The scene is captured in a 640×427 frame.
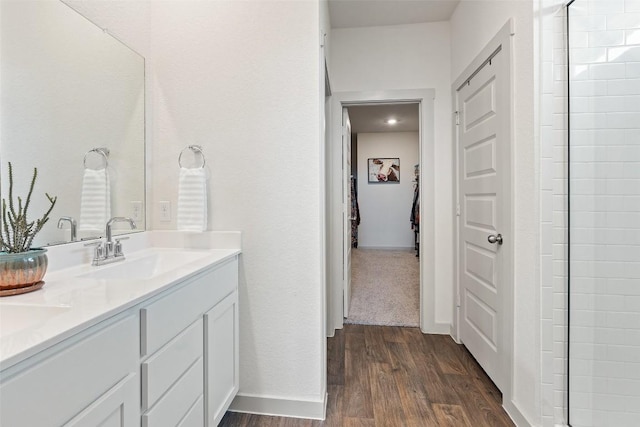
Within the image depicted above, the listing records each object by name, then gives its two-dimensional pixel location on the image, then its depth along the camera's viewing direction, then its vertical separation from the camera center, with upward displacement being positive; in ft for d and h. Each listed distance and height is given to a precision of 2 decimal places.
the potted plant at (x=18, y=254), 2.96 -0.46
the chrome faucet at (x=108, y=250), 4.40 -0.63
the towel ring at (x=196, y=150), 5.66 +1.01
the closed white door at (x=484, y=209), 5.84 -0.09
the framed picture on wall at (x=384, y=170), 22.56 +2.57
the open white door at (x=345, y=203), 9.41 +0.08
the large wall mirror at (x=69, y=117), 3.61 +1.24
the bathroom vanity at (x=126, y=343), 1.98 -1.15
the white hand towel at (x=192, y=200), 5.45 +0.11
